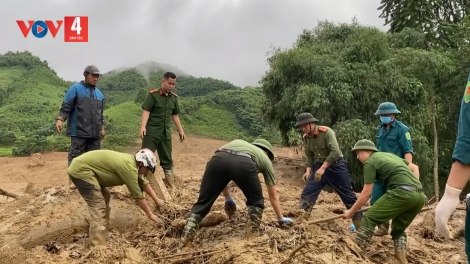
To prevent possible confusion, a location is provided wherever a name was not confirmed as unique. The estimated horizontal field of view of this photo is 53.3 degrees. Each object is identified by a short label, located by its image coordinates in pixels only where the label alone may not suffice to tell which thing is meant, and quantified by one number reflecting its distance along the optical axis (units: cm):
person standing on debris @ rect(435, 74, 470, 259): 221
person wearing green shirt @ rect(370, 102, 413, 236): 551
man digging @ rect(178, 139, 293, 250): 440
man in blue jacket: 586
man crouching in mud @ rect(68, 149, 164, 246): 480
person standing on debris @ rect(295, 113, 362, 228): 570
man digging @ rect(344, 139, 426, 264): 462
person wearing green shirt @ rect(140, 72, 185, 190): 635
